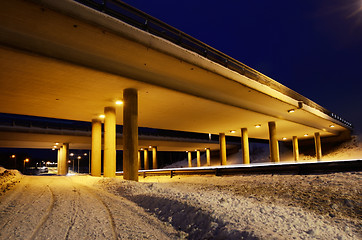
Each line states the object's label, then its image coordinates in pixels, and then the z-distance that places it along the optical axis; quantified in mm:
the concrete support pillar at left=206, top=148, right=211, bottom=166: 59594
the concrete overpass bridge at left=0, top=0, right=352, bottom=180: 10086
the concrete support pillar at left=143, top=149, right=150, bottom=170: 53869
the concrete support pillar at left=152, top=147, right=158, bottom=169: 51188
